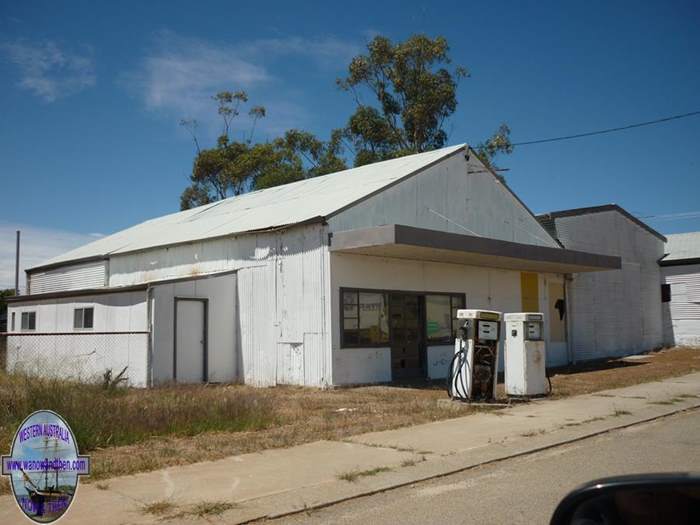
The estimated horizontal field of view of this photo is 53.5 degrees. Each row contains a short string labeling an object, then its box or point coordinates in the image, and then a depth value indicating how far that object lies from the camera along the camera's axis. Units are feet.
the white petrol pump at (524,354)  49.16
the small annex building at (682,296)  107.14
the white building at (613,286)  90.48
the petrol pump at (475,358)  45.83
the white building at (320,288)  58.03
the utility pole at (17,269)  162.87
